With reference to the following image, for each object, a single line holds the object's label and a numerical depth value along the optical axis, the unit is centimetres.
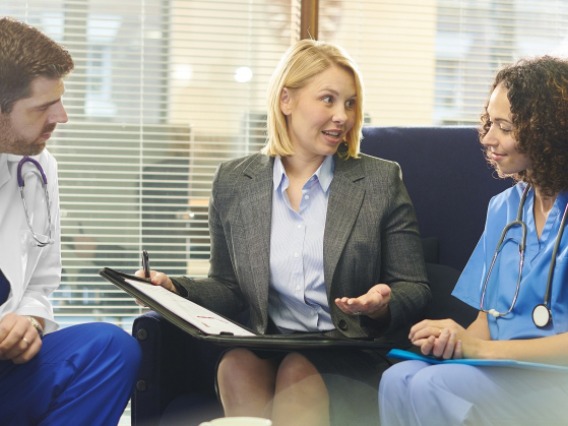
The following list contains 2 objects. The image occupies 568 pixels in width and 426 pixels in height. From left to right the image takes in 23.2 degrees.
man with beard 254
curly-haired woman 233
